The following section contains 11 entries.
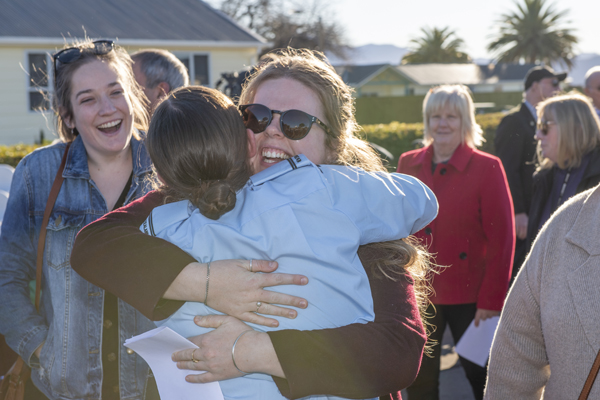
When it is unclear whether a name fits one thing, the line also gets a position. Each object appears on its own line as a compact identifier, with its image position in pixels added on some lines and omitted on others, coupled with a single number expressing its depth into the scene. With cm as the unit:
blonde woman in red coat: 381
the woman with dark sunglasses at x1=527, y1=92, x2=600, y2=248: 423
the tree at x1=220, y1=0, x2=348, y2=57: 3984
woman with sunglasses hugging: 146
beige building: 1686
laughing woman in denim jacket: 230
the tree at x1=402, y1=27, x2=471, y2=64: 6712
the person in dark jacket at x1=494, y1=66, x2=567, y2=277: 527
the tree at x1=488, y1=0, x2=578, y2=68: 5812
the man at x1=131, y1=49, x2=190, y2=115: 366
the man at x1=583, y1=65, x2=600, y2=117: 665
